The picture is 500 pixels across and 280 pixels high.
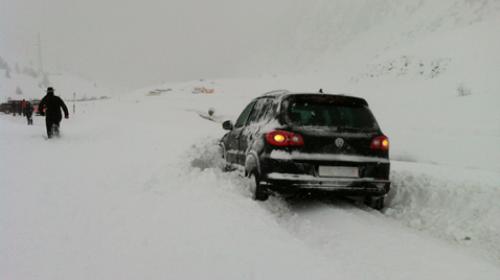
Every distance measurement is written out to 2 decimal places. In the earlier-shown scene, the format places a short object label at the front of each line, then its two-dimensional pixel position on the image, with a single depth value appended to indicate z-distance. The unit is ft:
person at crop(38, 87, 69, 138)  44.37
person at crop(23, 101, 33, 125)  87.71
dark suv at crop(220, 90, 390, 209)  19.66
